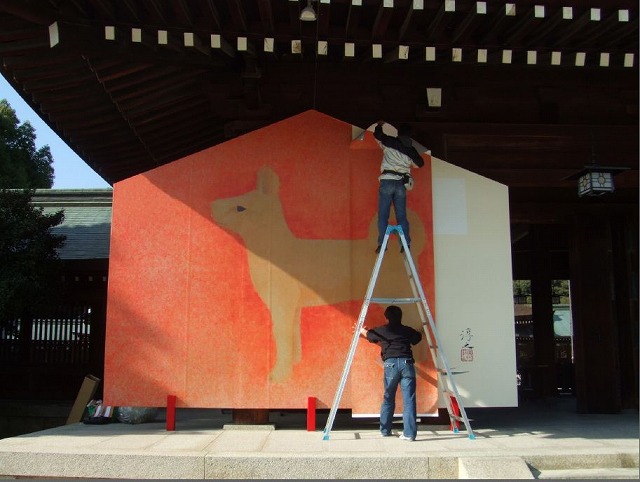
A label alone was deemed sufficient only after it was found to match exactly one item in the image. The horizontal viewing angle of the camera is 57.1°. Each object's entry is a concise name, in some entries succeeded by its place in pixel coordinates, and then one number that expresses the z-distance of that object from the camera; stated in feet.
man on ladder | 18.99
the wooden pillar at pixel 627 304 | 27.94
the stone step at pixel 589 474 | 14.46
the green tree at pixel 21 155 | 48.49
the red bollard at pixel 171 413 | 18.89
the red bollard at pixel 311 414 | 18.89
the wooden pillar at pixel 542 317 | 35.04
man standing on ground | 17.81
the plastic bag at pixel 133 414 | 21.72
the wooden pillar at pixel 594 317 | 26.48
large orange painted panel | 19.06
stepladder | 17.72
